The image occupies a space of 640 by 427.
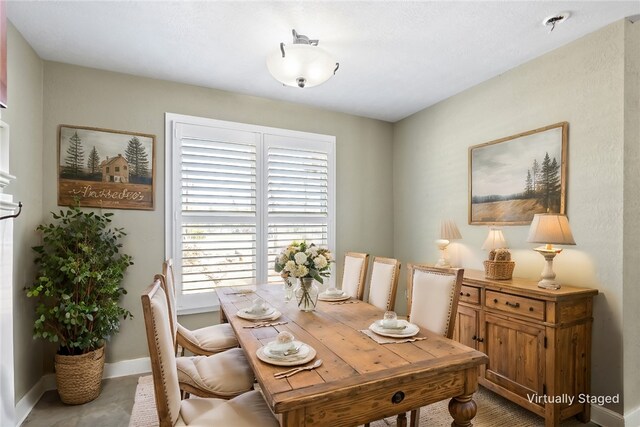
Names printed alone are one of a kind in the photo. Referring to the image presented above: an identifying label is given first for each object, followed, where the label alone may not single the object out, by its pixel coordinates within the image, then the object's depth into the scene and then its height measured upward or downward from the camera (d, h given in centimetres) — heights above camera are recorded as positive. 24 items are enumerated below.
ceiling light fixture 212 +94
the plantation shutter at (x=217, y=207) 331 +3
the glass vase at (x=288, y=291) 246 -59
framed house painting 290 +37
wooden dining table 122 -65
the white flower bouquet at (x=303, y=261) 216 -32
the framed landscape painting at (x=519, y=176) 262 +31
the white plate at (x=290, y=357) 140 -62
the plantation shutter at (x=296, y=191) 371 +22
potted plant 251 -69
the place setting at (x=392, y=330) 171 -62
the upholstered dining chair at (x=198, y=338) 227 -90
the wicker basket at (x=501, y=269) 265 -45
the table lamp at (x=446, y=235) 335 -23
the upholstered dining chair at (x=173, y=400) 132 -80
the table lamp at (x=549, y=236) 231 -16
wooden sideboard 220 -91
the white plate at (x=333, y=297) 256 -65
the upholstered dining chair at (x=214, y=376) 176 -88
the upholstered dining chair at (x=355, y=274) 291 -55
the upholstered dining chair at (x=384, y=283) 258 -56
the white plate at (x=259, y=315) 205 -64
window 329 +12
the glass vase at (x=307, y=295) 225 -55
